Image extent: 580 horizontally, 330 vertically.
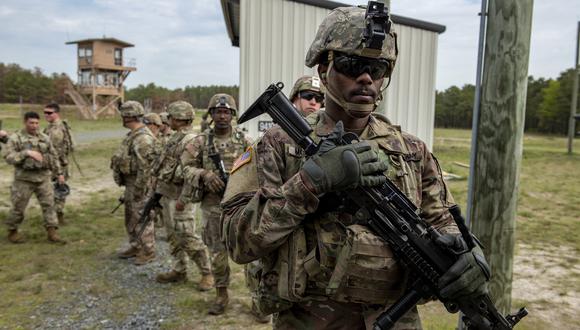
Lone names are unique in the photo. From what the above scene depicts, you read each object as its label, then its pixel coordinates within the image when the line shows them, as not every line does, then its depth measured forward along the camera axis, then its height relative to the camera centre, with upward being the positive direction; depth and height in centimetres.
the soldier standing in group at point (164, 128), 893 -30
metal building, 806 +125
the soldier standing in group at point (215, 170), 478 -59
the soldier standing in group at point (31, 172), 695 -97
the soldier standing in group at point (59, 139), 838 -55
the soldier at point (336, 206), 167 -35
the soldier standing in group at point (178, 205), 540 -112
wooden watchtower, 4053 +325
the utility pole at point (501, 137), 248 -8
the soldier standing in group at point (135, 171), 645 -84
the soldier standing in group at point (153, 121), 805 -15
